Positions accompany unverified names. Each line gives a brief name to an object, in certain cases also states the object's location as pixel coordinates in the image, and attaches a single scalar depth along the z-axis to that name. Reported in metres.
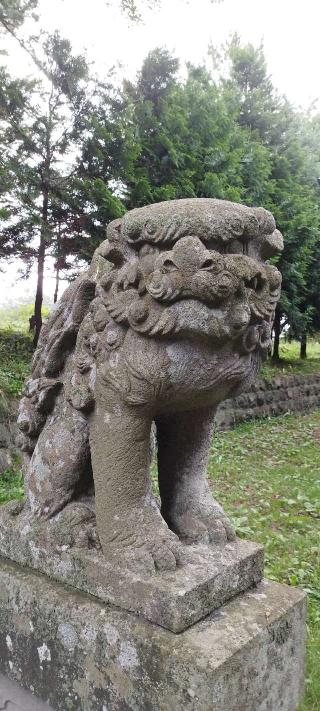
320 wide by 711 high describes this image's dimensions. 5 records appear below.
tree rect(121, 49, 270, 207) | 6.96
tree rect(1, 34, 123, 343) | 6.46
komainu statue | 1.47
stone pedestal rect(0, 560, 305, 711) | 1.40
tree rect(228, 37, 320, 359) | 9.38
